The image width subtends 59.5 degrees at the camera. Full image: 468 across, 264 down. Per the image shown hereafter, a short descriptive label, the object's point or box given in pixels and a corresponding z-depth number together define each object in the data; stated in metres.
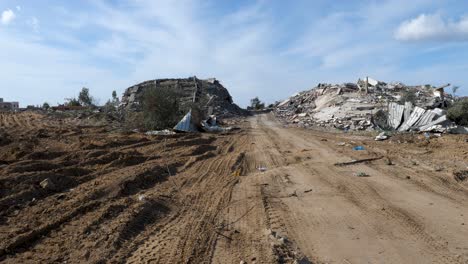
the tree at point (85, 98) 41.78
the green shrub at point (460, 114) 19.14
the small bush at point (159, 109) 19.72
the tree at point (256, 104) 53.42
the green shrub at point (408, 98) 23.25
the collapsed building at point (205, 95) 34.28
